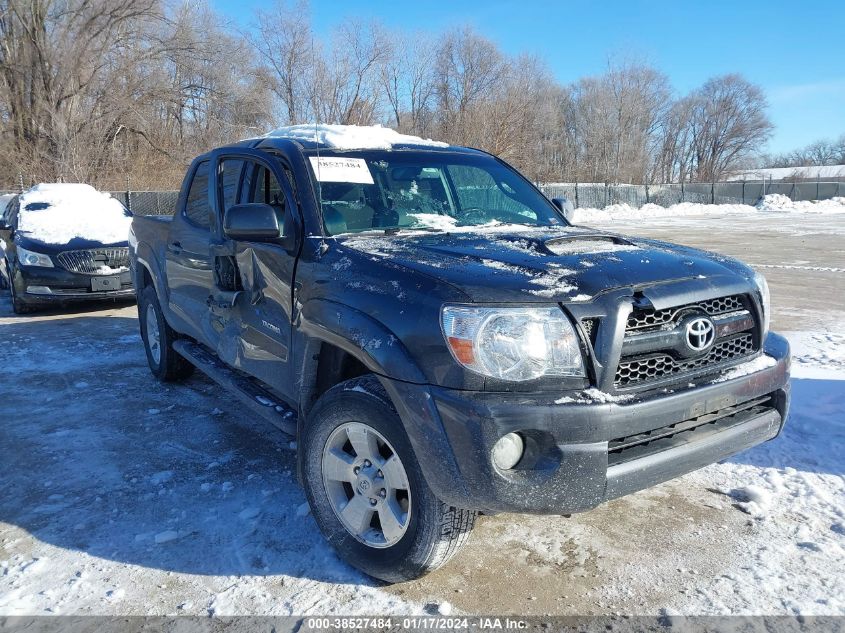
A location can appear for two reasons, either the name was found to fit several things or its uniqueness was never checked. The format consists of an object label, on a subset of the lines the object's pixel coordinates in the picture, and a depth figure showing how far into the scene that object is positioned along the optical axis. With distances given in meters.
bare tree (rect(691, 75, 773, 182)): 74.50
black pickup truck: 2.32
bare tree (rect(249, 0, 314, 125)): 32.97
